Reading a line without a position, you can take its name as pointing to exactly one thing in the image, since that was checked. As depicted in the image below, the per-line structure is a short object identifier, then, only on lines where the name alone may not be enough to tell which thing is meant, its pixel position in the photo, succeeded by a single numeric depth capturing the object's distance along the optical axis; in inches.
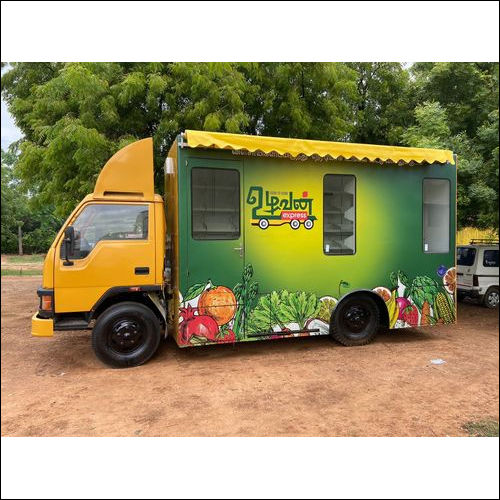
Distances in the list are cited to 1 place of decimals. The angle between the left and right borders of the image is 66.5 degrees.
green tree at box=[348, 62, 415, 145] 431.8
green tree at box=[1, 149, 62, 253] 394.3
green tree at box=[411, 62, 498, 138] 292.4
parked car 383.9
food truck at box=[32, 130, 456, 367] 204.5
